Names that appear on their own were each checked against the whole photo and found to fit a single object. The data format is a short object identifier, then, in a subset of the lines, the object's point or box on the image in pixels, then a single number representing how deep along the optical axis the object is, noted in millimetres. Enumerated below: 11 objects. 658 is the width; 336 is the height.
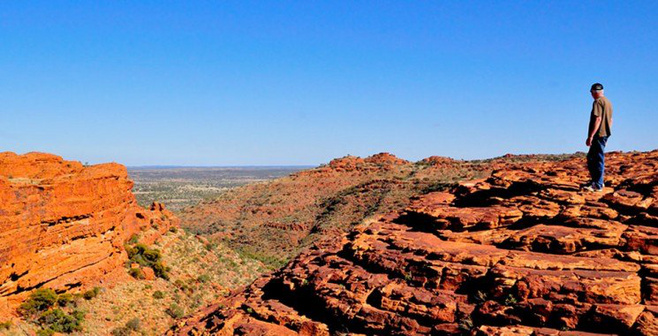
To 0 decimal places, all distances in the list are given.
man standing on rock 12523
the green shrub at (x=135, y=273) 26062
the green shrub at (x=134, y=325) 21625
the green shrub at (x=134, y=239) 29016
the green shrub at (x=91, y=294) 21802
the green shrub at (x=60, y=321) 19031
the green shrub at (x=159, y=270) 27998
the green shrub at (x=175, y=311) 24781
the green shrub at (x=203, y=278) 30266
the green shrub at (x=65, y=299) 20434
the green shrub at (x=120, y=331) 20812
